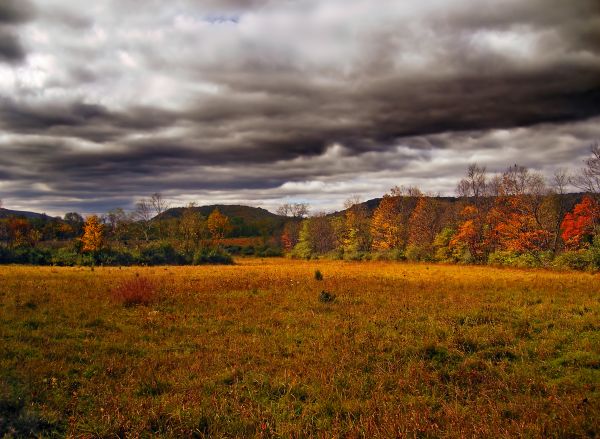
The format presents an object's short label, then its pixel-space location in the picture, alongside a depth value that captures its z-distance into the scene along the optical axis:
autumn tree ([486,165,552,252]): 45.66
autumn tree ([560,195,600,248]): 43.03
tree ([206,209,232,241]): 84.48
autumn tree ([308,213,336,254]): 93.06
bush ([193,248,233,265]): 58.25
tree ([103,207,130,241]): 75.69
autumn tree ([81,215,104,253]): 60.66
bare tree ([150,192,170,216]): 78.69
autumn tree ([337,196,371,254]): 72.19
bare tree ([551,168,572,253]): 48.96
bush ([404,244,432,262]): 52.16
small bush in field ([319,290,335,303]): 17.23
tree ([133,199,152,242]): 76.22
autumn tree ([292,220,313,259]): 76.32
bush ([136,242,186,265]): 52.88
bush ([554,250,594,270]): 30.20
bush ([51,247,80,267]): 45.37
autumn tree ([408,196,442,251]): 57.53
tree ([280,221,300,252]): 116.12
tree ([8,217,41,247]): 94.09
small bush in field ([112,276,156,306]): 16.20
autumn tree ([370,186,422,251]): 64.56
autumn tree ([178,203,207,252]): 70.73
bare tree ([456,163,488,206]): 54.94
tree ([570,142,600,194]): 39.09
